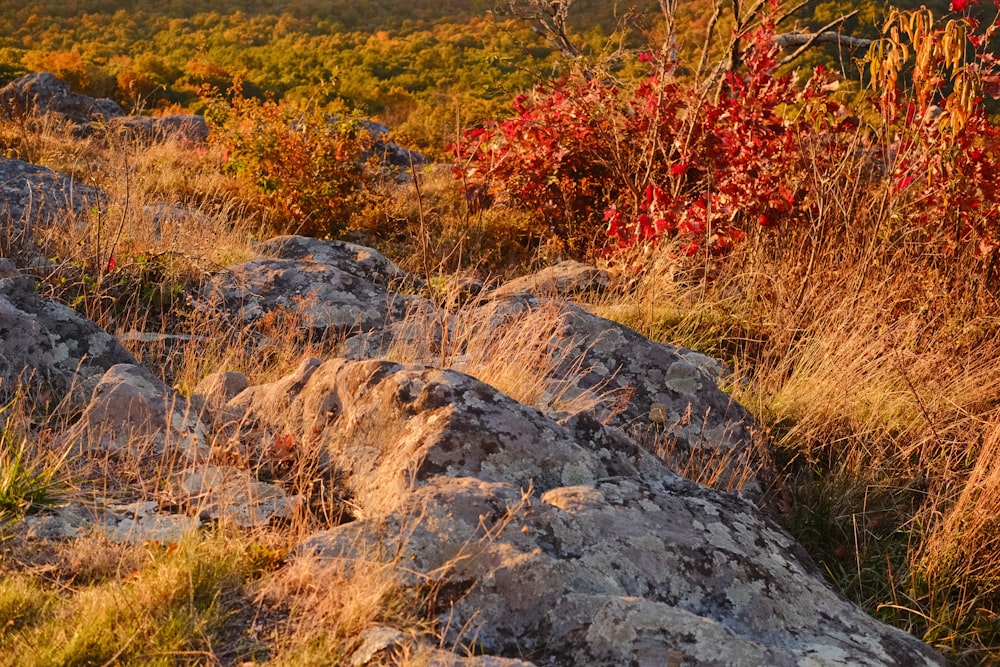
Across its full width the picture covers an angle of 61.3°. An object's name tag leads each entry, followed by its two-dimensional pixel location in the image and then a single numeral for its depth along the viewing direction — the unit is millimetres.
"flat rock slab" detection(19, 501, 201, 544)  2043
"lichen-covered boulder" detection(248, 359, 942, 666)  1853
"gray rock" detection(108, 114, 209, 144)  9805
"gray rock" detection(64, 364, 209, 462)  2441
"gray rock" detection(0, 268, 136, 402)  2773
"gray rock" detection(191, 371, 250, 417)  2812
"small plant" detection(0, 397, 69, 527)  2104
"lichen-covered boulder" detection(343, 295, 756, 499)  3262
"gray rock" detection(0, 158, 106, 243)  4750
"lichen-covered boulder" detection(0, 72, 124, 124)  10703
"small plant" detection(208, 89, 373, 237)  6914
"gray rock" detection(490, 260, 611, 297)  4945
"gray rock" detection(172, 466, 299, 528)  2174
